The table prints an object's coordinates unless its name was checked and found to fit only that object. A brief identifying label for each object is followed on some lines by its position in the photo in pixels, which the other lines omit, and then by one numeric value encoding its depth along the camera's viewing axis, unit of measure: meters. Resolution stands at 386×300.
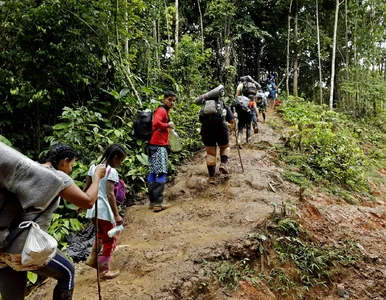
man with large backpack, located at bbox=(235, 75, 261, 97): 9.10
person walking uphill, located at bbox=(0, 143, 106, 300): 2.03
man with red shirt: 5.33
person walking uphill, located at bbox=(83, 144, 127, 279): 3.54
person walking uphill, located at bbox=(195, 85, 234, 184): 5.96
